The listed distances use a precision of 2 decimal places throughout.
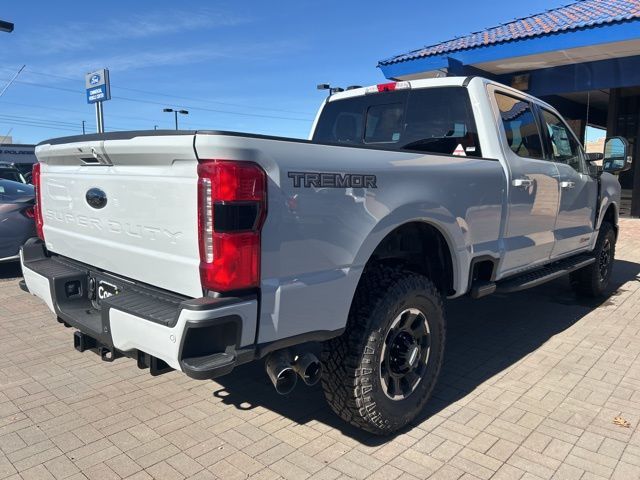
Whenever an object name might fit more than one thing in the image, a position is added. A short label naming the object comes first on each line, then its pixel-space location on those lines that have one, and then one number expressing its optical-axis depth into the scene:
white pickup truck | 2.14
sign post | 10.62
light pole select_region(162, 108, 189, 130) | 32.62
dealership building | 10.70
